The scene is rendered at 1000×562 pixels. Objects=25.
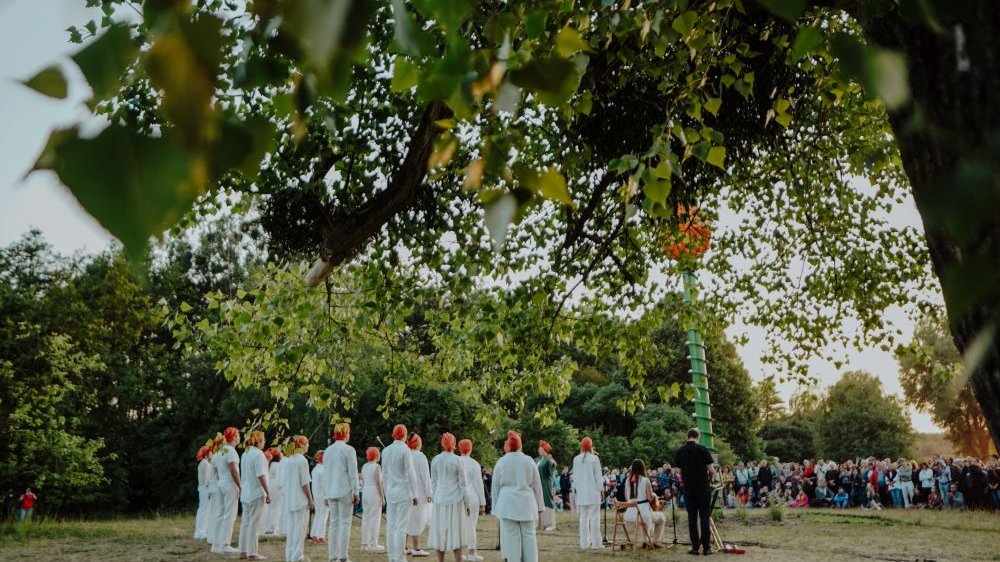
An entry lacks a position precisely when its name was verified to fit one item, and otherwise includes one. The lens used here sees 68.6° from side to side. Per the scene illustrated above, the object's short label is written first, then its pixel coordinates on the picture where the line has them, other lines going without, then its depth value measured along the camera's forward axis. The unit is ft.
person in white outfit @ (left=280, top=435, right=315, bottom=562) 39.86
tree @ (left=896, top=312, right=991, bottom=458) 119.75
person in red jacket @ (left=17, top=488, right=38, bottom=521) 88.53
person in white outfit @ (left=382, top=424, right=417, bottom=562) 37.50
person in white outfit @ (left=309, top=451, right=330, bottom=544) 50.39
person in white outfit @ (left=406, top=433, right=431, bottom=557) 42.91
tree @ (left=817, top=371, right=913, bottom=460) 171.94
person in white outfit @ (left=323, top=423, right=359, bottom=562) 38.65
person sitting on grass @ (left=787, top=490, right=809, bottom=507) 89.51
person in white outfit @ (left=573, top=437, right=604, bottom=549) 46.70
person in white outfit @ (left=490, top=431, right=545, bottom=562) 31.86
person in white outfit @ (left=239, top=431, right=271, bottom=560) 41.78
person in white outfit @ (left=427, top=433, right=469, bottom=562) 37.22
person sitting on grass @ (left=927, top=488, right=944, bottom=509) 77.36
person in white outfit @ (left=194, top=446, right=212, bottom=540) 51.85
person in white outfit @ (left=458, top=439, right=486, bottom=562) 39.58
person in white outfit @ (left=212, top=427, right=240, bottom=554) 43.42
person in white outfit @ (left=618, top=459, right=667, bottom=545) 46.83
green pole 62.44
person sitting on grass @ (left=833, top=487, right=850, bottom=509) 85.25
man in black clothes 40.83
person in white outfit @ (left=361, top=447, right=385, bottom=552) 43.24
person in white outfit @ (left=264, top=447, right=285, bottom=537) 53.72
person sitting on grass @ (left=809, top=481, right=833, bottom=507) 87.86
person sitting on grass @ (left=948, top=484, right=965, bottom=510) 76.28
